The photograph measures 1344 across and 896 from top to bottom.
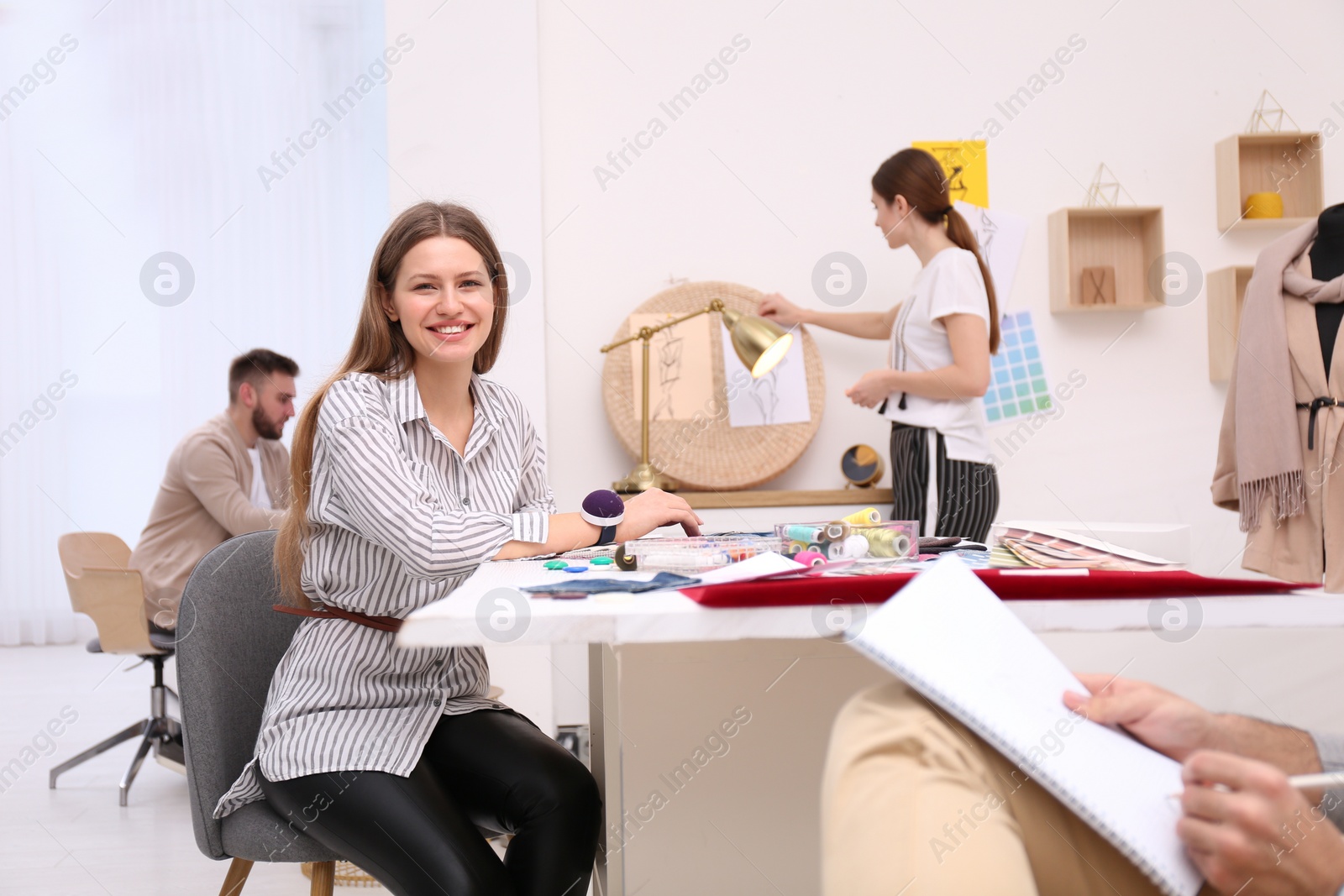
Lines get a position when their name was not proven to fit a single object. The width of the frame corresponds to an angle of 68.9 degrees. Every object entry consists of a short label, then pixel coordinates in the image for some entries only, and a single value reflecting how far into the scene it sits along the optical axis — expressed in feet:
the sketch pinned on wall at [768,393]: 9.74
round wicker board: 9.52
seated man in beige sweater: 9.15
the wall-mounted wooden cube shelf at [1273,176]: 10.32
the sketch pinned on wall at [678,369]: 9.63
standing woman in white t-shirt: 7.77
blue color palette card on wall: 10.34
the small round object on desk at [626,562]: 3.90
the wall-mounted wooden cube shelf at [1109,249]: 10.25
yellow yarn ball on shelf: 10.30
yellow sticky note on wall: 10.34
